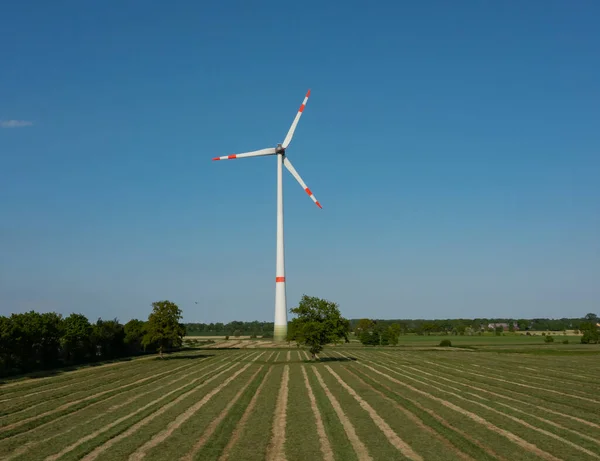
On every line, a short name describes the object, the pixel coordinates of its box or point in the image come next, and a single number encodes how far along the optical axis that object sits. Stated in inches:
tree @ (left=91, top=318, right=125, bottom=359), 4333.4
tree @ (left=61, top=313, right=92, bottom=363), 3806.6
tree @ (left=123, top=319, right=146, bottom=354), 4837.6
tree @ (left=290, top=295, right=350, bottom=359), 3479.3
